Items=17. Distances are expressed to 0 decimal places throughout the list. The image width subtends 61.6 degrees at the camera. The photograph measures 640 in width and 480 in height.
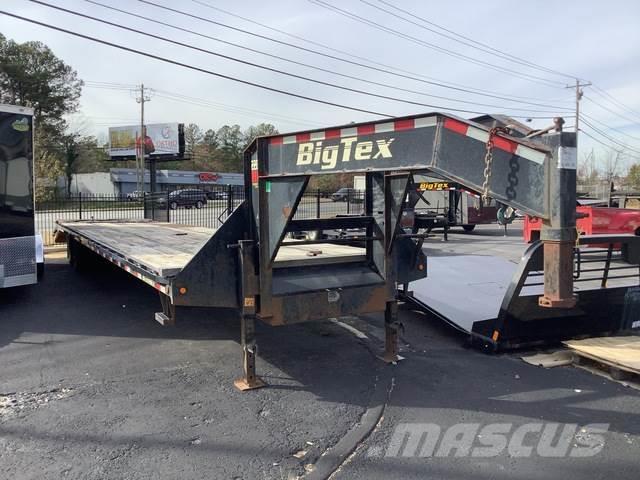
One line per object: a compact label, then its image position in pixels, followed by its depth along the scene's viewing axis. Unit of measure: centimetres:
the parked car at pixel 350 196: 2472
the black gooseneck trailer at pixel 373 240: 345
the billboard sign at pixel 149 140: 6606
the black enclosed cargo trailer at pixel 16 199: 770
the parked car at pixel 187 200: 2261
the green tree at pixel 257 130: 9876
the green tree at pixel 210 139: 9962
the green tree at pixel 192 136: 9925
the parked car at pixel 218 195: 2133
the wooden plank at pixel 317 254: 572
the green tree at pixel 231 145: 9731
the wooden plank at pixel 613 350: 504
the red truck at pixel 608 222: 1542
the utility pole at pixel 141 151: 5703
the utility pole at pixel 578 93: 5394
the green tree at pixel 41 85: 5475
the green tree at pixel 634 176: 6703
